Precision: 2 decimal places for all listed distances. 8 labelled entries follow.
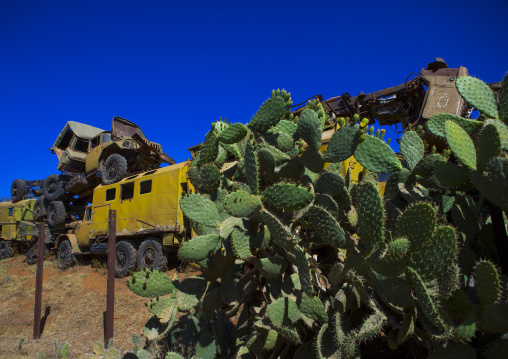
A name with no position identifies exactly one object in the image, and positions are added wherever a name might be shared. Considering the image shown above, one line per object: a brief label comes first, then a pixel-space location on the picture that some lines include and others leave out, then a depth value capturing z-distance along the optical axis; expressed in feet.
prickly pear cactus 4.53
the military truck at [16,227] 45.57
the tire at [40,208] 45.04
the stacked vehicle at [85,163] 38.11
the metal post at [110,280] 14.88
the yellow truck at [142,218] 27.91
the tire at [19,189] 52.60
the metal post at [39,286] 18.31
